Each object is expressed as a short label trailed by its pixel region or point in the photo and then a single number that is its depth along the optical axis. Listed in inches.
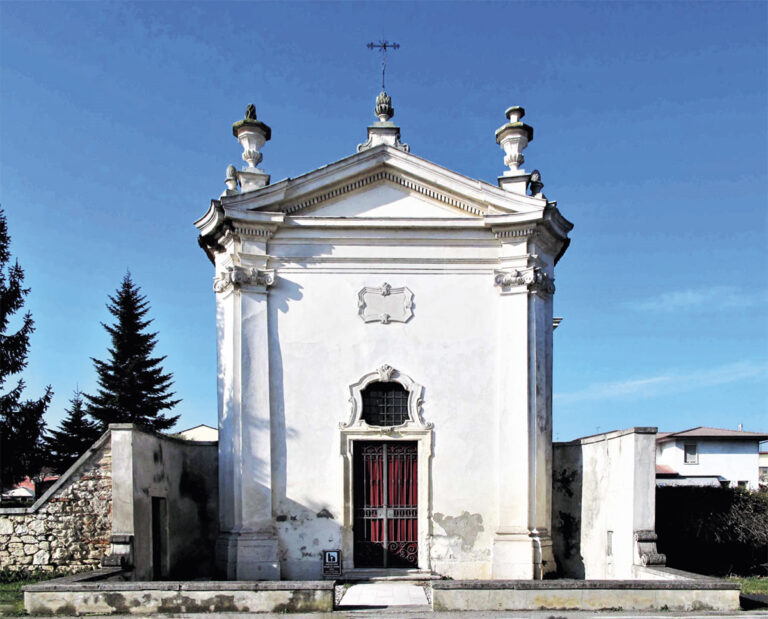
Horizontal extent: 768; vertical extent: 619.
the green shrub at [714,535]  634.8
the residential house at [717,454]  1535.4
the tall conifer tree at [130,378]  1147.3
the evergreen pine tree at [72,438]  1115.3
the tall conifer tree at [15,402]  812.6
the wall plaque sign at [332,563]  530.3
